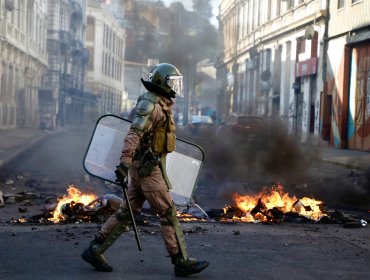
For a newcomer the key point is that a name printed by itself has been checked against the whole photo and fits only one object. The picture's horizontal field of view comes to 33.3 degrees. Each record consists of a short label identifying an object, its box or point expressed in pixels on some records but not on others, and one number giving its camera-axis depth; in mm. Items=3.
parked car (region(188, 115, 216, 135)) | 28139
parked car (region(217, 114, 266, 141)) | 22906
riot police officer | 4875
